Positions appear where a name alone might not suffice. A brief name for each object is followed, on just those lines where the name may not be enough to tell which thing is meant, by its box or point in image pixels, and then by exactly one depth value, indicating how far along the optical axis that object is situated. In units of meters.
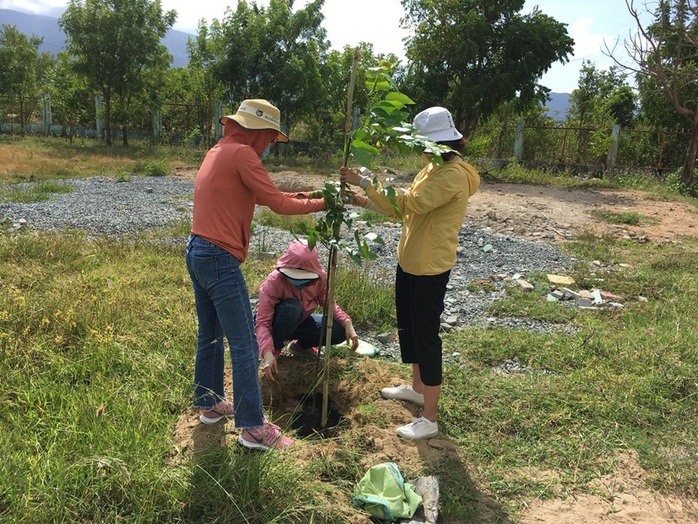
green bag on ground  2.14
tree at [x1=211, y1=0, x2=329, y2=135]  17.67
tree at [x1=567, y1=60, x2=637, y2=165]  17.19
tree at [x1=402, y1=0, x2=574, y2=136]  16.11
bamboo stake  2.37
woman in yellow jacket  2.55
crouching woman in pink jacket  3.12
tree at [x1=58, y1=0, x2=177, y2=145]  18.44
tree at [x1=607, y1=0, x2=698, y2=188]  13.30
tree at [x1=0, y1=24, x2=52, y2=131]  23.45
